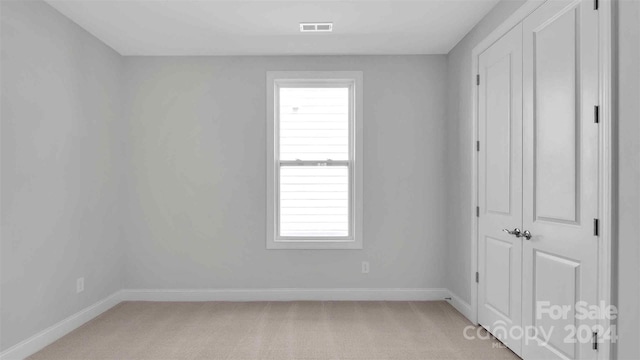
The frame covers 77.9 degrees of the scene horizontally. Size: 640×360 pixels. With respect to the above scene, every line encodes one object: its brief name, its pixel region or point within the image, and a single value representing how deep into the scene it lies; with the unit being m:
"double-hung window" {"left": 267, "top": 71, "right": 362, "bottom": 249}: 4.33
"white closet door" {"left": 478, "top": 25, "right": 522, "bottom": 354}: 2.86
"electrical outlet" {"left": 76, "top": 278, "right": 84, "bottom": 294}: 3.50
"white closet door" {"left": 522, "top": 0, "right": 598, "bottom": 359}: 2.12
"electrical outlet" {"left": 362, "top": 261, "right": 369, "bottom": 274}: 4.30
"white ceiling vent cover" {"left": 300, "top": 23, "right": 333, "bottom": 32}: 3.52
